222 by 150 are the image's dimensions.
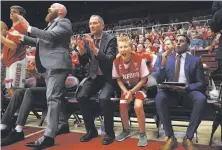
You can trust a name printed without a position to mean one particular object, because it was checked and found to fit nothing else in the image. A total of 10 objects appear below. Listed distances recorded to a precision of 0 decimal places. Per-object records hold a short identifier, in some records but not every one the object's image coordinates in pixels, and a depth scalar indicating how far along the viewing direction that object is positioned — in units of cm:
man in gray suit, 288
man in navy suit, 256
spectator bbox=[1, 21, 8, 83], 380
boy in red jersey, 304
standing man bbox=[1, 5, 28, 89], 355
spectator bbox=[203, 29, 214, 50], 790
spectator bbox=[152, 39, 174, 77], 324
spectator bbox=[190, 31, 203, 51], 775
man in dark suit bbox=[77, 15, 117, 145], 302
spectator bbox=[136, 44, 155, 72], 398
